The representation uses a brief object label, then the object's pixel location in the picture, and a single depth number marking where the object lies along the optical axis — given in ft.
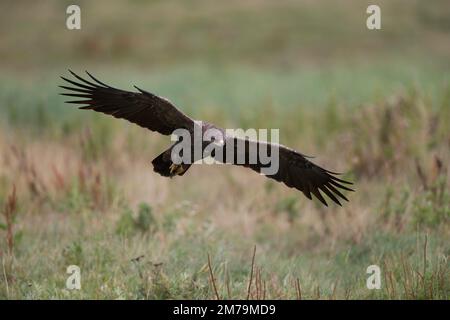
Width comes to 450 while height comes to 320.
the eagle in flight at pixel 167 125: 44.01
